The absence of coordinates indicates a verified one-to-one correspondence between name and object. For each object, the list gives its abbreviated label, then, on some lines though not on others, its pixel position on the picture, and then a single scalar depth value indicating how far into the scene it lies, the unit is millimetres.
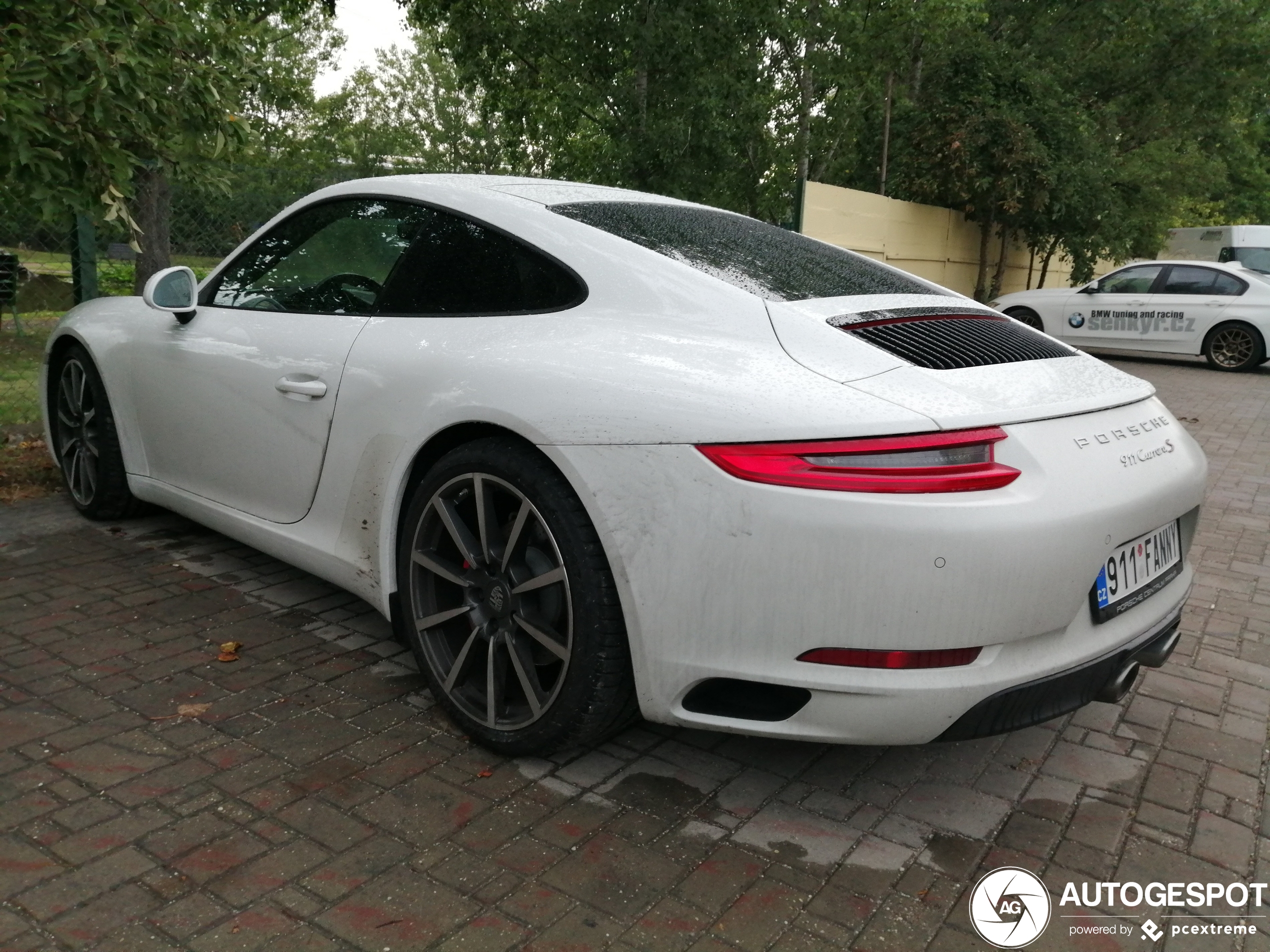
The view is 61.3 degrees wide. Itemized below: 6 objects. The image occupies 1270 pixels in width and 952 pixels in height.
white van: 22344
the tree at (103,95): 4742
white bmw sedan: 15094
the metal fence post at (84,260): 7145
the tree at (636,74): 10242
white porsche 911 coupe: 2301
